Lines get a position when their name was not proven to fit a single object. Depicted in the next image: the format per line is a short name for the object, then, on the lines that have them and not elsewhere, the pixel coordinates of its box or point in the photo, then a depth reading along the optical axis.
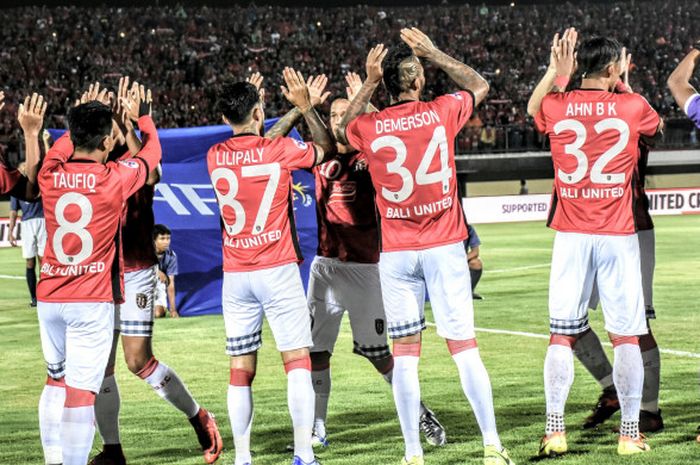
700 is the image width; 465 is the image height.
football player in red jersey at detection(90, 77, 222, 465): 14.05
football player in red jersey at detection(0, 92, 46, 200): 12.47
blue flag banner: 29.12
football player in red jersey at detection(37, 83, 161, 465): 11.95
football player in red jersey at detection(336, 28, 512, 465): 12.82
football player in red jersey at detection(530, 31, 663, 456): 13.22
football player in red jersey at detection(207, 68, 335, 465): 12.72
